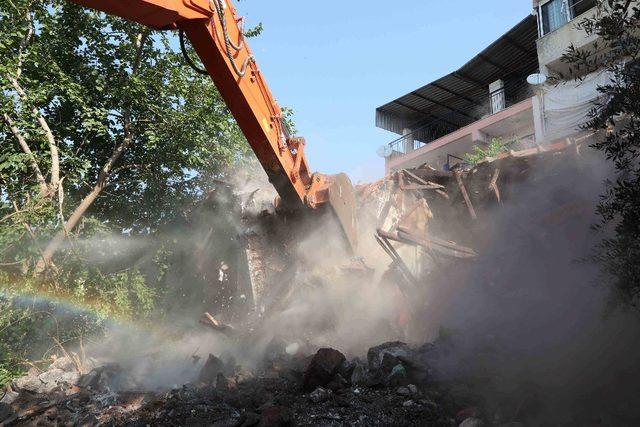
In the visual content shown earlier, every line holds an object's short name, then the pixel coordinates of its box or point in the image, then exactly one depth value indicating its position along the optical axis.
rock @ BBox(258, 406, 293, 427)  4.33
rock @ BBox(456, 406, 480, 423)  4.43
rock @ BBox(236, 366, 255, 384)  6.23
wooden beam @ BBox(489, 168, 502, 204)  8.94
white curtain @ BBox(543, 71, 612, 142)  15.31
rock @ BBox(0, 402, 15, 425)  5.75
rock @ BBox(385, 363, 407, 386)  5.29
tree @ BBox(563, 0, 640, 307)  3.30
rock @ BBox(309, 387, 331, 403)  4.95
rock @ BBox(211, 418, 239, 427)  4.50
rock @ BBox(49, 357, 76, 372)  8.12
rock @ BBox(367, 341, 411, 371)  5.55
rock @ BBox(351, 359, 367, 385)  5.42
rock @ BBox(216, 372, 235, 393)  5.76
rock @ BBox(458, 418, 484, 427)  4.20
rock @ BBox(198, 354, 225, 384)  6.67
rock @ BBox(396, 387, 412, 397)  5.02
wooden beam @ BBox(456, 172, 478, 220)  9.02
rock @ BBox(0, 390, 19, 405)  6.24
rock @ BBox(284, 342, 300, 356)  7.14
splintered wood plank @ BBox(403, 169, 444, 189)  9.77
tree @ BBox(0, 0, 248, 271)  8.37
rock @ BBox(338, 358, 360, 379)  5.49
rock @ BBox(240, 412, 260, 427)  4.43
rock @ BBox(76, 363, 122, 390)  7.09
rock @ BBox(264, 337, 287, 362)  7.09
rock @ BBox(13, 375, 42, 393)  6.75
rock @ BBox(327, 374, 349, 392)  5.23
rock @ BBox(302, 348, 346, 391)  5.35
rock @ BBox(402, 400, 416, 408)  4.73
